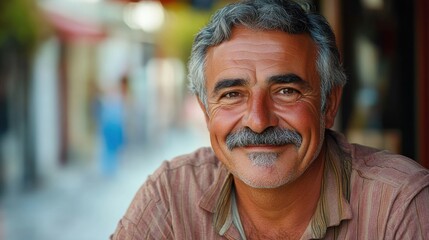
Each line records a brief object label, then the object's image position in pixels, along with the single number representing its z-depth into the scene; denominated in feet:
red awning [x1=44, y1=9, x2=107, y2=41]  32.53
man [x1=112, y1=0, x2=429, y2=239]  3.60
